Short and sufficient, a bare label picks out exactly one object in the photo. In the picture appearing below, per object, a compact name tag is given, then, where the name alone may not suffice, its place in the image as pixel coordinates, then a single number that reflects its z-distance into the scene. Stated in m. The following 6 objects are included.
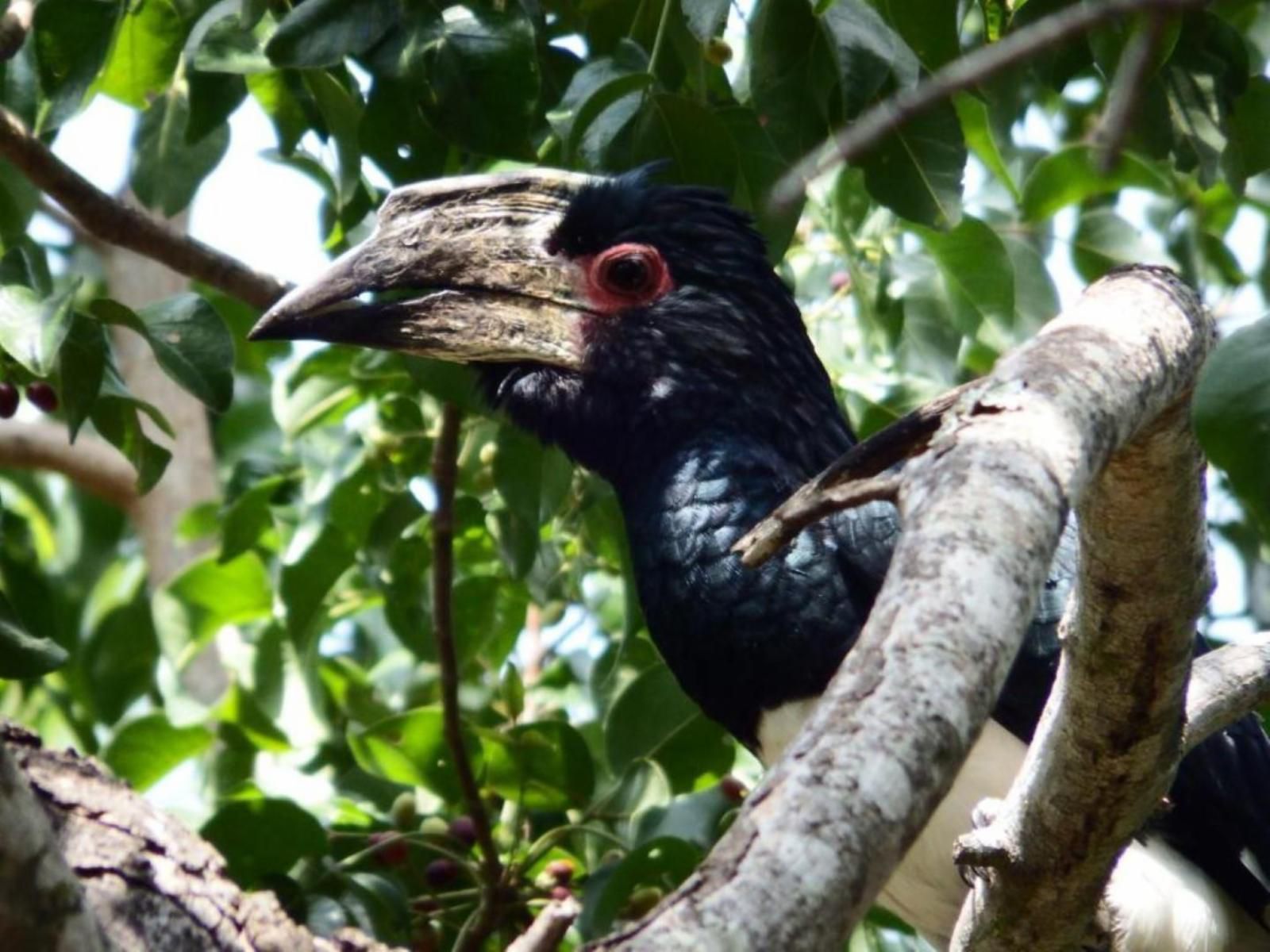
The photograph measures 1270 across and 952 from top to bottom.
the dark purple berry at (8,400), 7.20
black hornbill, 7.26
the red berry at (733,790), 8.16
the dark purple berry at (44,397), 7.78
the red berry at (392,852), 8.15
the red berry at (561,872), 8.19
